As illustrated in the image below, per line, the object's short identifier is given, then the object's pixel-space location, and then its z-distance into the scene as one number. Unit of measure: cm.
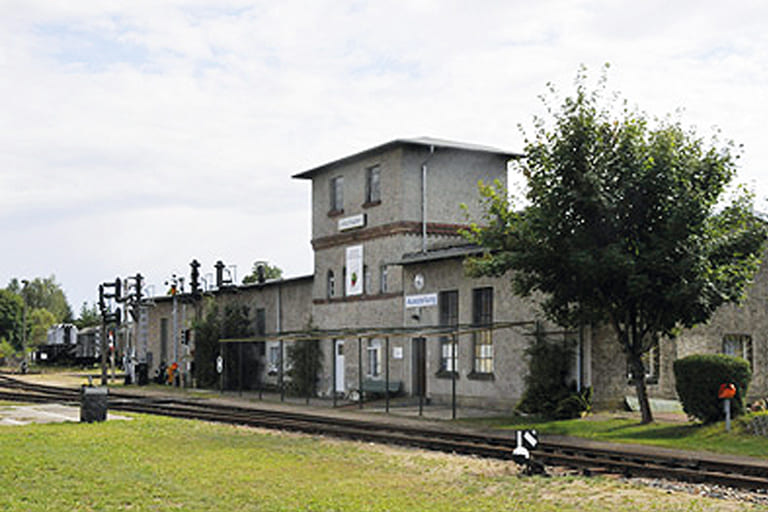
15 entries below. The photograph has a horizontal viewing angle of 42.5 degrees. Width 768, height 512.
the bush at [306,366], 3638
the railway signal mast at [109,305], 4778
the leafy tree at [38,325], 10321
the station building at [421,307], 2683
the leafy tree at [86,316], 10307
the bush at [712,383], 2050
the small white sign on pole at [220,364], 3950
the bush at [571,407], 2402
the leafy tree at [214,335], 4228
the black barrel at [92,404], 2336
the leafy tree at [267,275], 4572
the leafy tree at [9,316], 11375
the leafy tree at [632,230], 2095
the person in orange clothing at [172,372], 4569
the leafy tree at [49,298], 13938
